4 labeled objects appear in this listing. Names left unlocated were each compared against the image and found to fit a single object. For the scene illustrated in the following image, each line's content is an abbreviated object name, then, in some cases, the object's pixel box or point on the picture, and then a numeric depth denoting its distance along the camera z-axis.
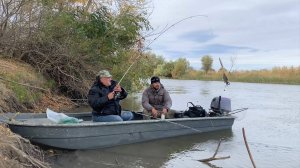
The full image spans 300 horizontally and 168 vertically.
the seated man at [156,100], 8.79
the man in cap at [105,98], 7.26
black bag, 9.71
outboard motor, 10.35
